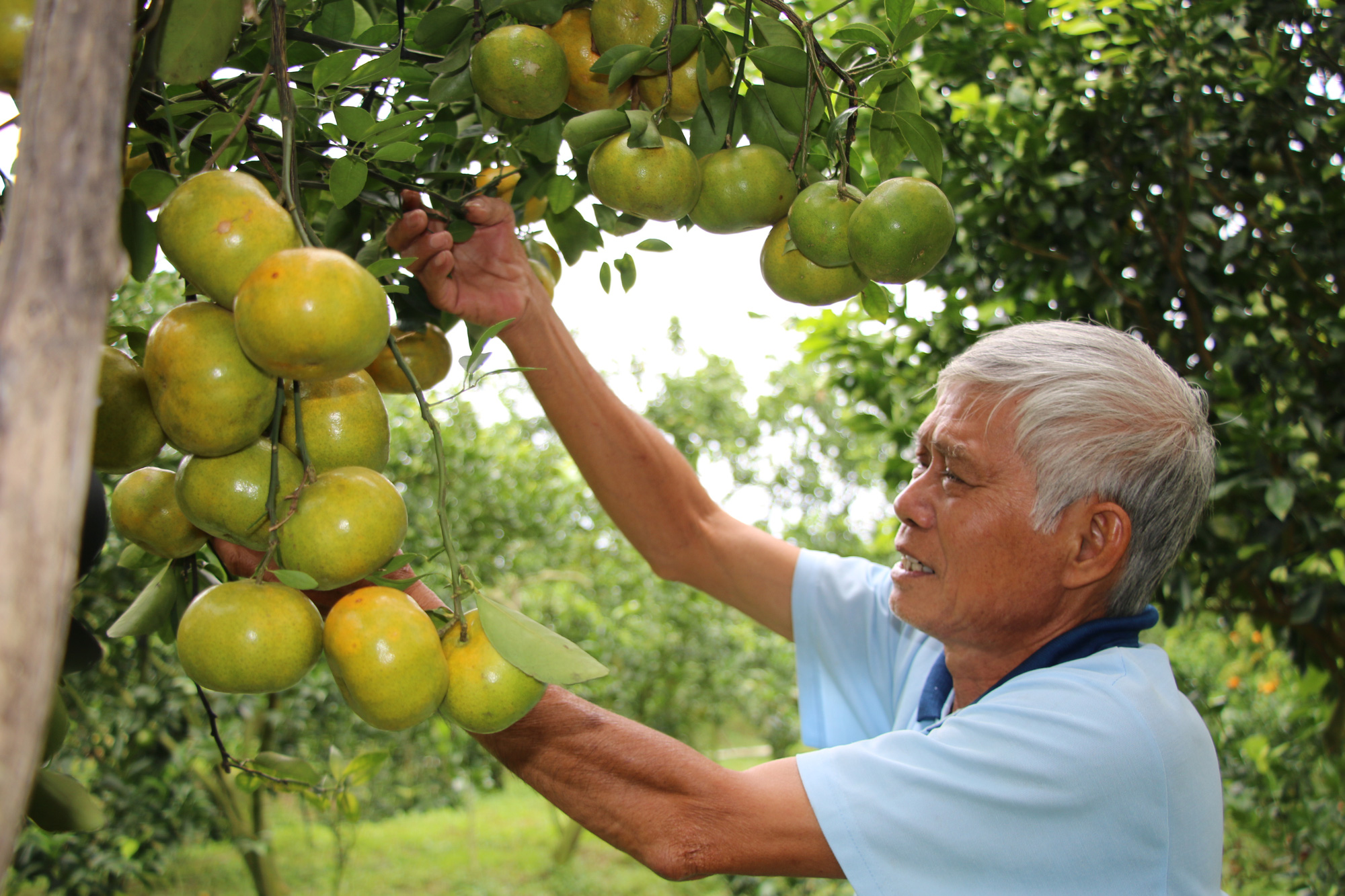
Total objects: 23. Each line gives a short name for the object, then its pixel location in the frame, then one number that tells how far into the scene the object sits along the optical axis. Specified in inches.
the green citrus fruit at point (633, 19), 28.0
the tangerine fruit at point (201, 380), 21.3
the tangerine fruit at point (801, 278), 29.9
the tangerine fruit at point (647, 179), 27.8
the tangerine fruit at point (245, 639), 21.9
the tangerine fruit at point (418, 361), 34.7
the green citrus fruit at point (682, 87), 30.1
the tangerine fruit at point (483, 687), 23.2
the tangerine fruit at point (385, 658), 22.1
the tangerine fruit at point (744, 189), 29.1
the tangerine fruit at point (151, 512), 27.6
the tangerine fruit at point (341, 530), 22.5
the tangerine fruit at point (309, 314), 18.6
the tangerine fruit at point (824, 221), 27.6
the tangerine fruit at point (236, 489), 23.3
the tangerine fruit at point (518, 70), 27.3
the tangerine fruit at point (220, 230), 20.5
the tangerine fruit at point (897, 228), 26.1
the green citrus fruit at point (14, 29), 18.6
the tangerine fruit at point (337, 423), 24.9
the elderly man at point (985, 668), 40.6
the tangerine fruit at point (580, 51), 30.6
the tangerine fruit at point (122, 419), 24.7
